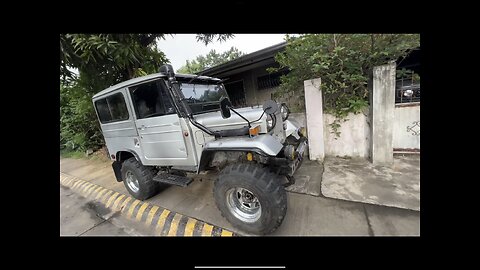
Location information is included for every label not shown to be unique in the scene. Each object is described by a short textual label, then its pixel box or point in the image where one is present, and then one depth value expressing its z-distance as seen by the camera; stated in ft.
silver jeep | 6.48
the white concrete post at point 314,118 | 12.25
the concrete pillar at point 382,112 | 10.54
